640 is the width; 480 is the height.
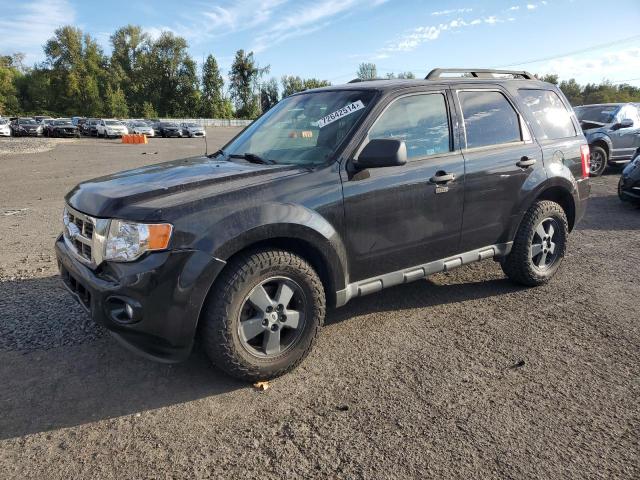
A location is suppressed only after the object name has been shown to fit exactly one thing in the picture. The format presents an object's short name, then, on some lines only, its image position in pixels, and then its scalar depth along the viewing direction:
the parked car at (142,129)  45.66
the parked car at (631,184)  8.16
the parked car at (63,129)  42.41
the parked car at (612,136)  11.91
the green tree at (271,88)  93.88
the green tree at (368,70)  88.01
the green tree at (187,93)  90.59
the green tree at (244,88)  92.69
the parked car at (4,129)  38.41
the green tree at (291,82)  96.25
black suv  2.72
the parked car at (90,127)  44.62
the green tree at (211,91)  89.94
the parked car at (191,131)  48.38
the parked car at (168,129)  47.84
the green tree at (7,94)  79.06
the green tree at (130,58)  90.27
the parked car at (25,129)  42.38
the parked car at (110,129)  42.19
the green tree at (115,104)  81.88
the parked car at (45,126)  43.09
